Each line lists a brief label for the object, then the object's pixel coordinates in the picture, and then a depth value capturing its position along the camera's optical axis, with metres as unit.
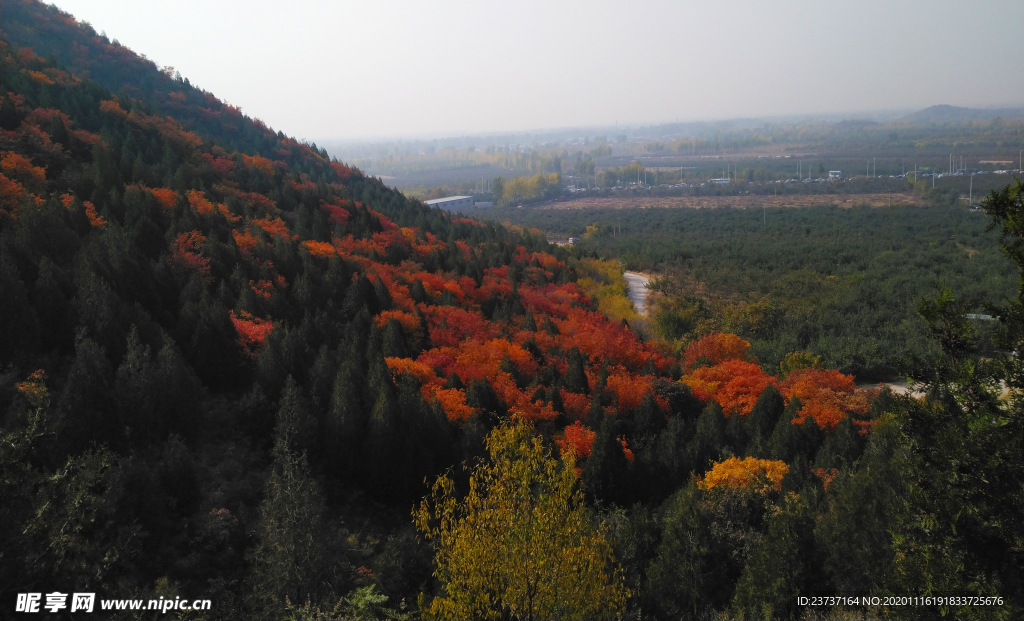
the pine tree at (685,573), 17.72
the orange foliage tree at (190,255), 36.19
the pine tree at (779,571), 16.00
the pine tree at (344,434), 25.36
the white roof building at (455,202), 146.38
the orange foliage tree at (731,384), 34.91
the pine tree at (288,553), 15.04
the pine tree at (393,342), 34.28
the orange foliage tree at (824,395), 31.38
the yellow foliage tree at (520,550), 11.24
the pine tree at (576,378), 35.69
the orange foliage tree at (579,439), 28.61
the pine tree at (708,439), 28.75
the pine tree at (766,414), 31.36
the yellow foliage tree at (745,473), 23.17
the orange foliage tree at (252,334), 30.66
